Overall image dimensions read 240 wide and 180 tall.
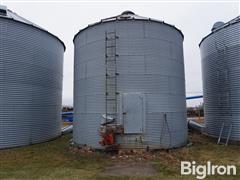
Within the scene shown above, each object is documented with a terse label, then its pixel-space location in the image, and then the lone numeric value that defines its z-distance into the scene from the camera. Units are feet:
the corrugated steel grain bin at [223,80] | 48.91
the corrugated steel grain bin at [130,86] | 40.27
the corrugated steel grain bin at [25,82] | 45.68
